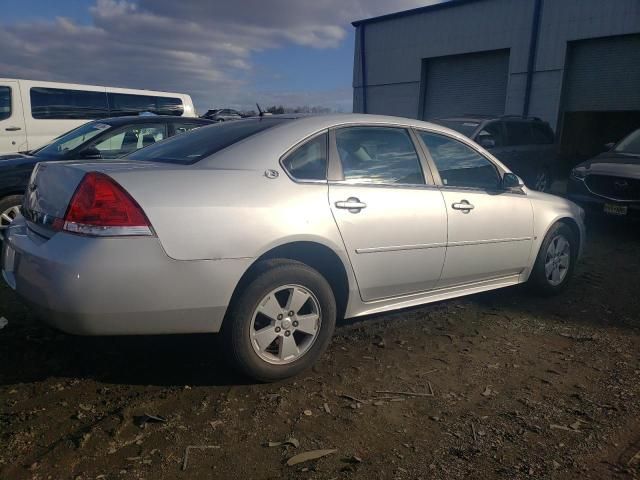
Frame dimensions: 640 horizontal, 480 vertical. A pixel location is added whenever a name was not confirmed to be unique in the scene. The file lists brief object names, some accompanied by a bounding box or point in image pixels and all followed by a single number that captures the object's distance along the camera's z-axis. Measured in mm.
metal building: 14438
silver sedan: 2586
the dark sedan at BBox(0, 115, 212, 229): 5629
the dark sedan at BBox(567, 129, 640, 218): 7176
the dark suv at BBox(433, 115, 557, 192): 8984
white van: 9469
